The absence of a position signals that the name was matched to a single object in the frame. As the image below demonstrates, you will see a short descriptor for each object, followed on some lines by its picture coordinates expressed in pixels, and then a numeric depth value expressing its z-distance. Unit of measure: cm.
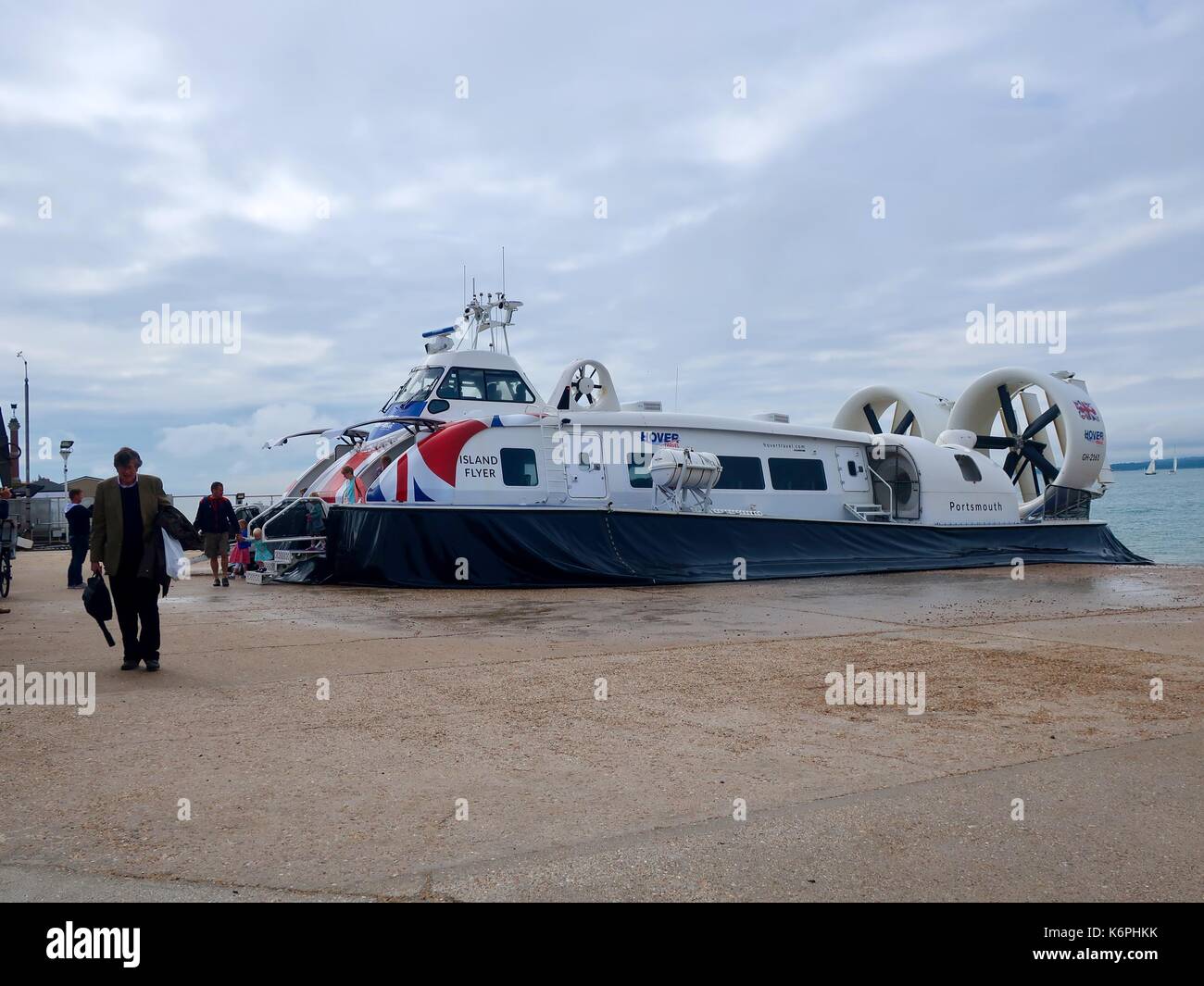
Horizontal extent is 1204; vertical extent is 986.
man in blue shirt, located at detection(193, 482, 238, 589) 1198
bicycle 1038
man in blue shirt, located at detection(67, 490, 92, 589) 1195
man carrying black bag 586
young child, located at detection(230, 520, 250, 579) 1359
